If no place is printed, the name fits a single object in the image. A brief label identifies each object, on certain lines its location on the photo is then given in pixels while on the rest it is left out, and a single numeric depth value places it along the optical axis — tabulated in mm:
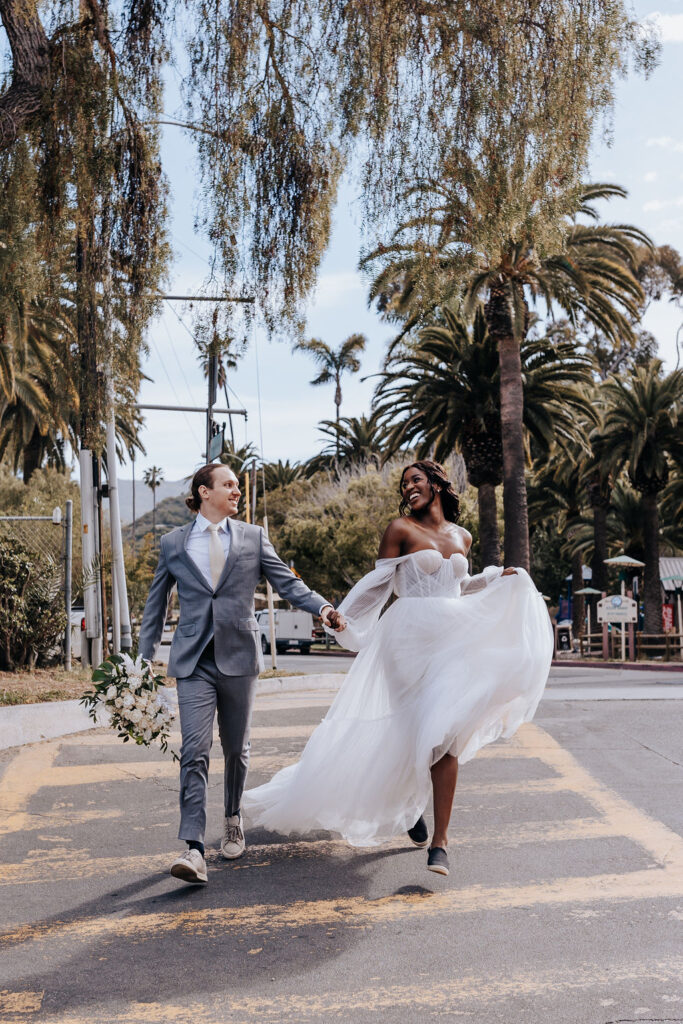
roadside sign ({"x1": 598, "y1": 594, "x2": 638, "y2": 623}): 30922
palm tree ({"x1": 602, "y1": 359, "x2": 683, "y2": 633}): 35688
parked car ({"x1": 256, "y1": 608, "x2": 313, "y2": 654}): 45250
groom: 5324
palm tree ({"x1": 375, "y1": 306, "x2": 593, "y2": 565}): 30859
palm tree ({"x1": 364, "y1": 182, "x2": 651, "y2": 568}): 26219
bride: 5406
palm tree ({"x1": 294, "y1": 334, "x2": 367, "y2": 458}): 69750
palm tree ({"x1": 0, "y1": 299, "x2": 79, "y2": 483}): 24438
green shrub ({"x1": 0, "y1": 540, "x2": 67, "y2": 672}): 15055
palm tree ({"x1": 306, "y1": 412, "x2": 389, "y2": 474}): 61906
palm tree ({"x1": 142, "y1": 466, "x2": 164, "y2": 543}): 133038
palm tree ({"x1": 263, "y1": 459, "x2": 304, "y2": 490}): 70562
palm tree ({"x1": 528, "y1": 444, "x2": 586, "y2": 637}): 42569
